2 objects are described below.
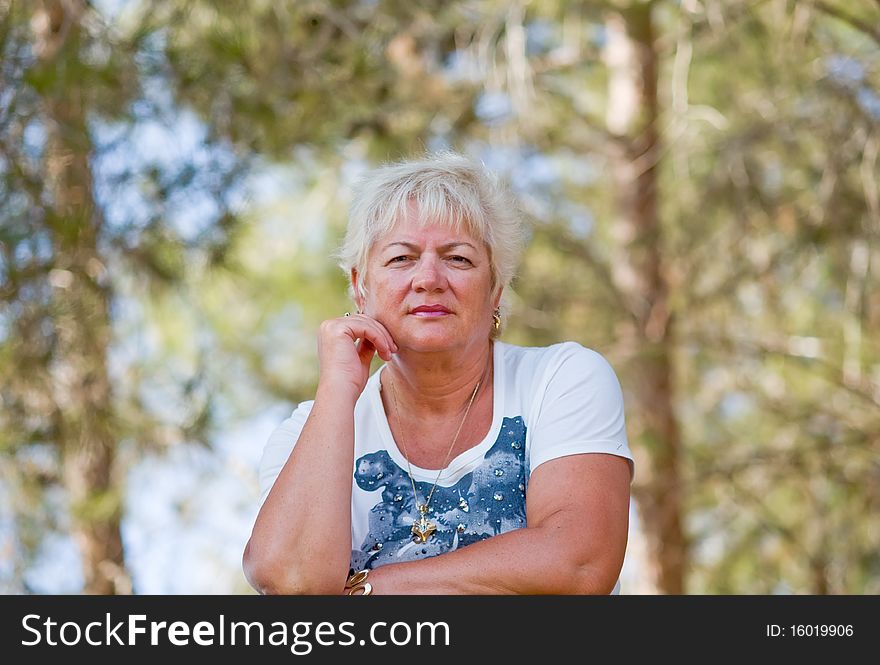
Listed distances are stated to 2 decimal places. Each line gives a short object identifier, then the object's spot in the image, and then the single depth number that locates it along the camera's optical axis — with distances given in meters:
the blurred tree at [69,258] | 8.27
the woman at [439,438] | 4.15
